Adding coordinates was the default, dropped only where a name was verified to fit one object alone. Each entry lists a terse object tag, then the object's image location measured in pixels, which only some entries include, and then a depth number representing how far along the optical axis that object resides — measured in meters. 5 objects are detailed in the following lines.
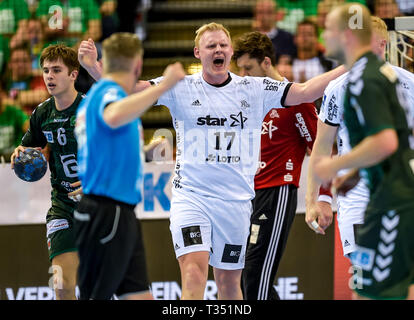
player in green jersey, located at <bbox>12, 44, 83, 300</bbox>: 12.86
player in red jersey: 12.81
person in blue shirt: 9.07
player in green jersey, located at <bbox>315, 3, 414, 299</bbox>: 8.13
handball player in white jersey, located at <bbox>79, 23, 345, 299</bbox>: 11.84
